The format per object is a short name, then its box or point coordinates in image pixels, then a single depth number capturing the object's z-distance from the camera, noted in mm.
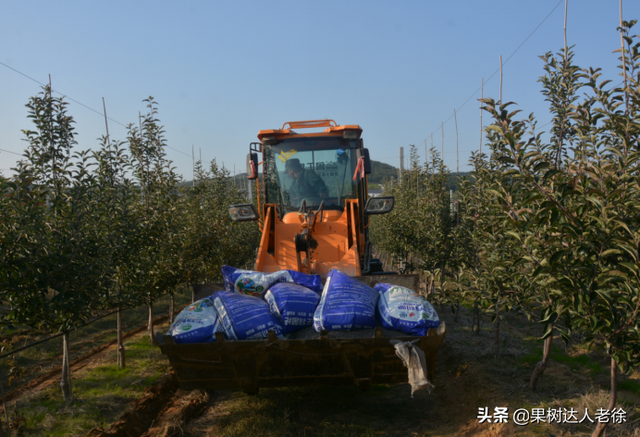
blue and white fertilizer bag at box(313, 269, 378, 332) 4070
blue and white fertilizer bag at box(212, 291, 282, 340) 4016
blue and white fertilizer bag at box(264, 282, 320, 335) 4191
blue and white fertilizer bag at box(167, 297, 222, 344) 4004
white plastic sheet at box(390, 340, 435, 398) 3654
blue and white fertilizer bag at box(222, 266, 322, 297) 4754
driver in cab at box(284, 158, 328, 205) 7141
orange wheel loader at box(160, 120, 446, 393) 3930
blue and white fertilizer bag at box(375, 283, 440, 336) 4035
